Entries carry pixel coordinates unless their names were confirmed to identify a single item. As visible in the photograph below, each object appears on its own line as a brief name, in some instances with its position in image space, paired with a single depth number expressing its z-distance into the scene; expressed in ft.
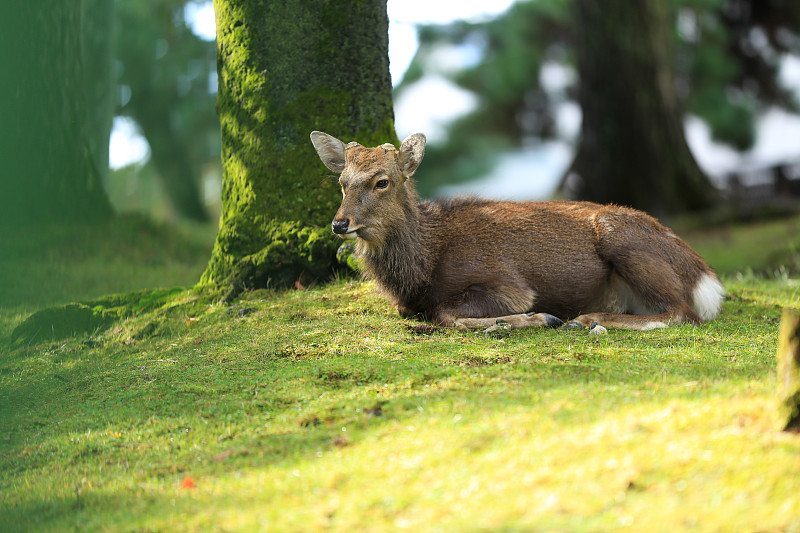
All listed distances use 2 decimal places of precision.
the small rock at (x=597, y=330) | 40.09
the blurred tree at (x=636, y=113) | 96.99
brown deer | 43.62
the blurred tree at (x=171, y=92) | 175.11
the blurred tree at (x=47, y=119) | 57.57
